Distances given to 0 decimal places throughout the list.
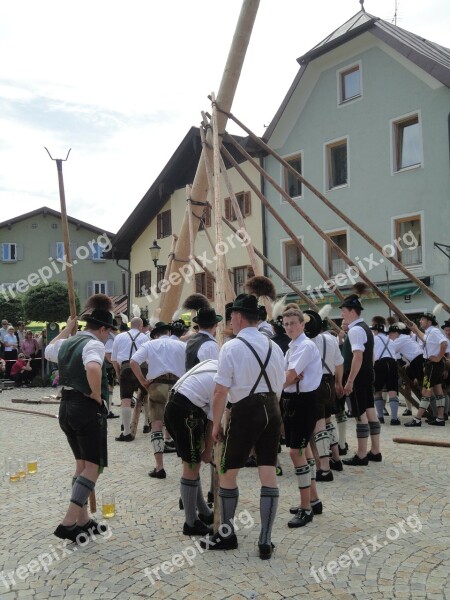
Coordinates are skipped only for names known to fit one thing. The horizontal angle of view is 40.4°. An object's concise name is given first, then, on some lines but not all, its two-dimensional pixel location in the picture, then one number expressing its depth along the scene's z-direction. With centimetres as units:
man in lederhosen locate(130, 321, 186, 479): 746
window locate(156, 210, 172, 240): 2856
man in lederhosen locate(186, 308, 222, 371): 596
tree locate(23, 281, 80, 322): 2244
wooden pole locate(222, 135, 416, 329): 942
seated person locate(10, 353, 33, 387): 1939
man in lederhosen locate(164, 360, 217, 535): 490
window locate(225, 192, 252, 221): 2325
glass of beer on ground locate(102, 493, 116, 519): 547
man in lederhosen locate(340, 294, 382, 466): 716
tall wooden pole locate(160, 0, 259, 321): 846
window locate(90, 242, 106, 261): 4247
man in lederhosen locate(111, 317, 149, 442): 963
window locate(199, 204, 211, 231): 2398
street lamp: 1786
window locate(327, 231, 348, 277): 2136
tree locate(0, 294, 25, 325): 3180
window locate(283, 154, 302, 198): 2286
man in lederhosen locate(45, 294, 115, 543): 484
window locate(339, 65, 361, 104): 2084
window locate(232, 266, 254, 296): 2416
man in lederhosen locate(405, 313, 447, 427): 1024
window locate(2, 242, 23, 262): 4206
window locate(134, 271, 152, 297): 3014
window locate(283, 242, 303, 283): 2291
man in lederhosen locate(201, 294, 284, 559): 451
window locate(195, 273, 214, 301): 2555
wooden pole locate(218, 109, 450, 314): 937
